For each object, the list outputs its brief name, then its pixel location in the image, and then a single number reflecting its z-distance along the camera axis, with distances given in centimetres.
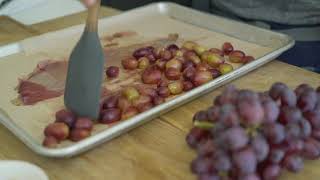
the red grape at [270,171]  52
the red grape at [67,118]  64
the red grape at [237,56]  88
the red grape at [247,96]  52
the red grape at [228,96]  54
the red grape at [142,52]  89
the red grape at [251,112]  50
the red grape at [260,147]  49
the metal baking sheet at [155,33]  63
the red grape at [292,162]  53
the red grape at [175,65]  83
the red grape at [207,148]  51
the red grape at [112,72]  84
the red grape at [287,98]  55
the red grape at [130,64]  87
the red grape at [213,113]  53
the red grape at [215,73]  80
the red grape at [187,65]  83
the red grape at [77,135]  62
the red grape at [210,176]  50
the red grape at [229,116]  50
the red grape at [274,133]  51
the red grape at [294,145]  52
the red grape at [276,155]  51
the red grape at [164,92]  75
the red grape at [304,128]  54
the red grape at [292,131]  52
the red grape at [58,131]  62
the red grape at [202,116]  57
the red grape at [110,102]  70
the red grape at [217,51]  90
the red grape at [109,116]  67
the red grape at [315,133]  56
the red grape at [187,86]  77
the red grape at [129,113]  68
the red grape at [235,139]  48
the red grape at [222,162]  49
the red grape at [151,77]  81
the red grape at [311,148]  55
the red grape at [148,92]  74
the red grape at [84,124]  63
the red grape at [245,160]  48
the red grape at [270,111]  51
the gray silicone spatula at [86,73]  63
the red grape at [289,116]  53
